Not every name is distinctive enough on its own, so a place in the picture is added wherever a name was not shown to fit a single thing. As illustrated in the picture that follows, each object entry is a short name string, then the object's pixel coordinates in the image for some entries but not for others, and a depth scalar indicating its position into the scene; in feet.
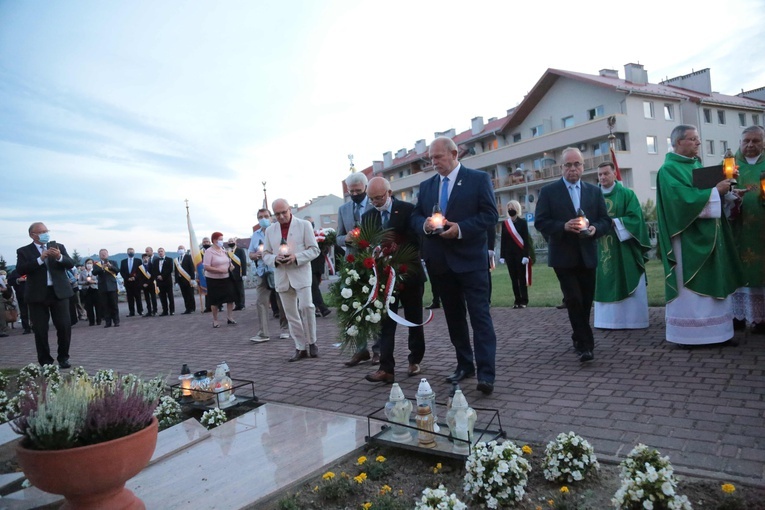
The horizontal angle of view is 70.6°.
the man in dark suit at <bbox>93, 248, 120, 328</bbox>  52.60
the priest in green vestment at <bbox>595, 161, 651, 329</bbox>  25.03
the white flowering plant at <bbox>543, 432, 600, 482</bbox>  10.10
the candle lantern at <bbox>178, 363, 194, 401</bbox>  18.32
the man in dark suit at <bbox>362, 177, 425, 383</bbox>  19.34
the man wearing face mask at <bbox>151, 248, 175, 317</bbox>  58.70
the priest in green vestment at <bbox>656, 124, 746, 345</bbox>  20.21
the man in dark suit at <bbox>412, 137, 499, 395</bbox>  16.84
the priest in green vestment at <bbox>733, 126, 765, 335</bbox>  22.24
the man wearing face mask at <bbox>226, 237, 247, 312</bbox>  46.57
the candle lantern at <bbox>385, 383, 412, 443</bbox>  12.72
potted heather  9.09
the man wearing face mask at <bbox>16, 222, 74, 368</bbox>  28.17
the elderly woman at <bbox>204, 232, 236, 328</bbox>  39.11
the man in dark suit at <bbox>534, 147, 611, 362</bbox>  19.40
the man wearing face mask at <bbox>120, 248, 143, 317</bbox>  59.31
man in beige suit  25.41
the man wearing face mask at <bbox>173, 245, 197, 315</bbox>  59.77
